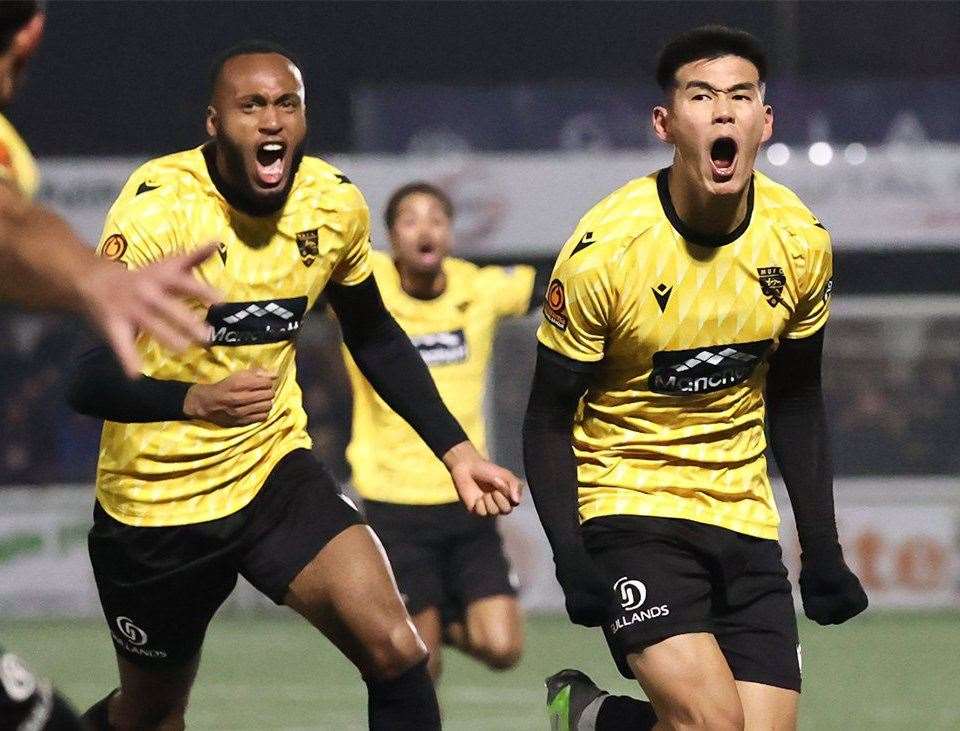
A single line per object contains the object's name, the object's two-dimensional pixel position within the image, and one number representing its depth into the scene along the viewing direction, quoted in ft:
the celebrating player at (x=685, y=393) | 32.20
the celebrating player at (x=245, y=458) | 34.46
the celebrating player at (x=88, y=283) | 18.60
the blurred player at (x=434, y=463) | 53.31
